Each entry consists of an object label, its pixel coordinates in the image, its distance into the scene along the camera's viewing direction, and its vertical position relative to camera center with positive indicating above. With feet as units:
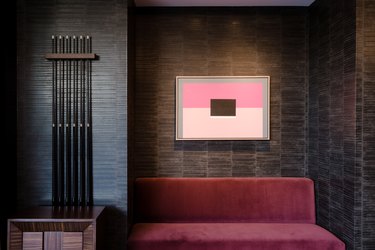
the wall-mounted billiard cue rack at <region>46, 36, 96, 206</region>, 8.62 +0.01
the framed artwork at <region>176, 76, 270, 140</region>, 10.30 +0.55
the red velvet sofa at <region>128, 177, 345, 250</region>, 9.86 -2.43
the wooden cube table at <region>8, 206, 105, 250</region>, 7.34 -2.54
